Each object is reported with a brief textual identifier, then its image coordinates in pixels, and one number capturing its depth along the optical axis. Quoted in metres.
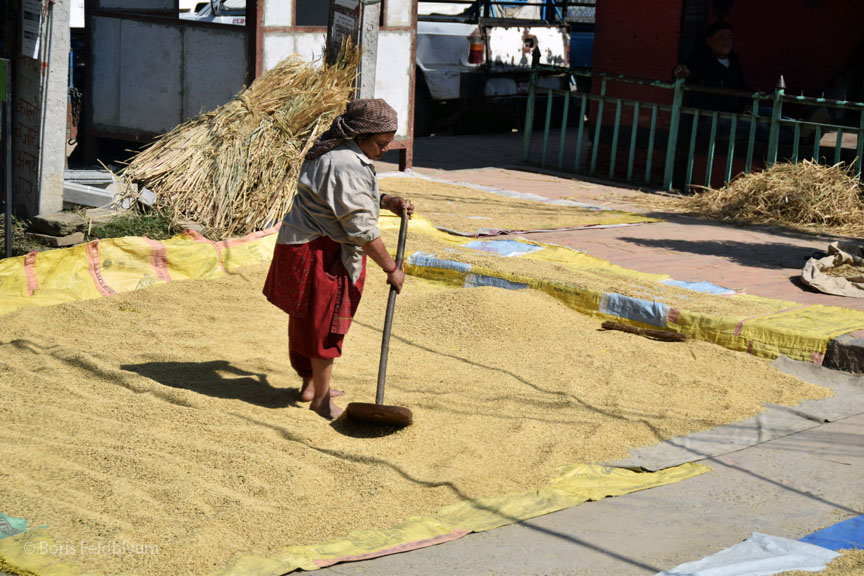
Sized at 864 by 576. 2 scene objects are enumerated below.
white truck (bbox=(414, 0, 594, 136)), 13.89
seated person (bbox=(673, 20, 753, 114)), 10.85
